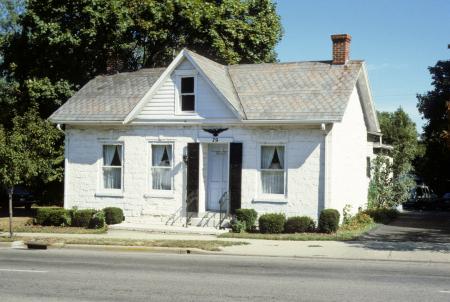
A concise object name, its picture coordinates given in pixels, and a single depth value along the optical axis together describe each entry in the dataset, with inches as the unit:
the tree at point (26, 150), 751.1
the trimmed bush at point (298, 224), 786.8
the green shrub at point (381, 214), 965.8
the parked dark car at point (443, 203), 1558.8
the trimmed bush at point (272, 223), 783.7
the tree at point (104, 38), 1009.5
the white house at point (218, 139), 815.7
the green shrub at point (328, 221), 768.9
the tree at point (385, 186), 1102.4
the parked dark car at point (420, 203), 1524.4
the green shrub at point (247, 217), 800.9
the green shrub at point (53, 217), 882.1
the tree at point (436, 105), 1466.5
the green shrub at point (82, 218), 869.2
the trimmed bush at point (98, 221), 856.9
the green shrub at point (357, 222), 842.8
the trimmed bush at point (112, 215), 871.1
